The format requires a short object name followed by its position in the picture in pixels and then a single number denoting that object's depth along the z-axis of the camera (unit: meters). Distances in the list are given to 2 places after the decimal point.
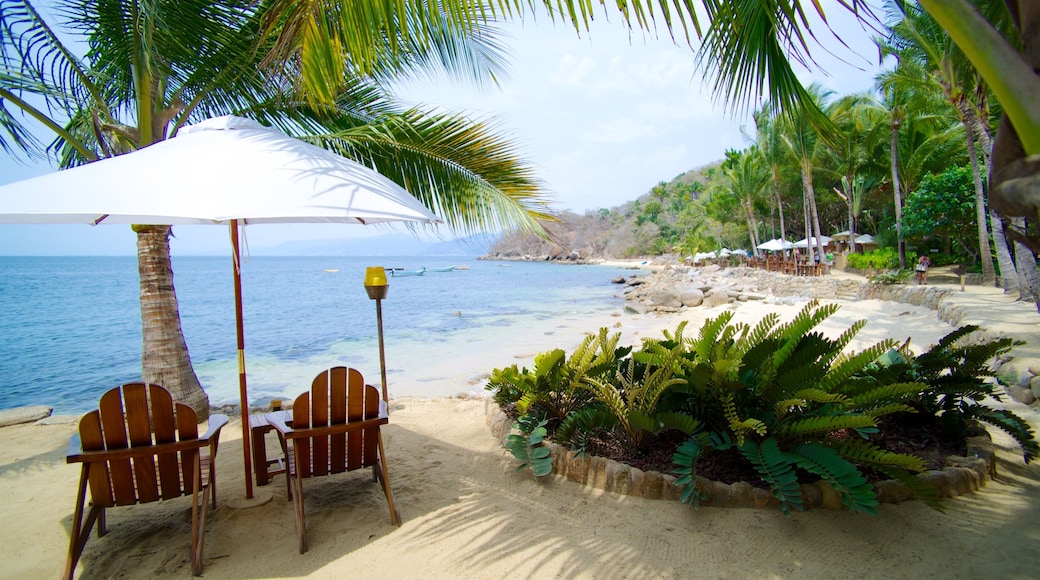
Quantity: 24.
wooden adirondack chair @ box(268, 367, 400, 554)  2.73
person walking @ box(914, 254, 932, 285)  14.14
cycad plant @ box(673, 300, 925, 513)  2.57
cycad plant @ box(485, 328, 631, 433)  3.66
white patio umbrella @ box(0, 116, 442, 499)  2.46
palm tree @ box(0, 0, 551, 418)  4.38
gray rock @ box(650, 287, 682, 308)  19.03
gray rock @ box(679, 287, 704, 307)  18.91
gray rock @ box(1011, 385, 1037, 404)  4.52
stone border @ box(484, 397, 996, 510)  2.77
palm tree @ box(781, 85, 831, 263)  22.11
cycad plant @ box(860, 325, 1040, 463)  3.12
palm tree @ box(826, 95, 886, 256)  20.25
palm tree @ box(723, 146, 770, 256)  29.91
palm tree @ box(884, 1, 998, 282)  10.53
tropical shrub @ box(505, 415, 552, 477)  3.33
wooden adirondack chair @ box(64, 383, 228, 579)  2.45
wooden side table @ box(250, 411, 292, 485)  3.18
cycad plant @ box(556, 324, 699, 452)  3.07
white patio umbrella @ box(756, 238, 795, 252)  27.82
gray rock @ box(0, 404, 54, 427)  5.42
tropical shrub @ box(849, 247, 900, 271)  18.64
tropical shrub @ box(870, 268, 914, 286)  14.65
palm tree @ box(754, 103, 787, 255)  24.72
